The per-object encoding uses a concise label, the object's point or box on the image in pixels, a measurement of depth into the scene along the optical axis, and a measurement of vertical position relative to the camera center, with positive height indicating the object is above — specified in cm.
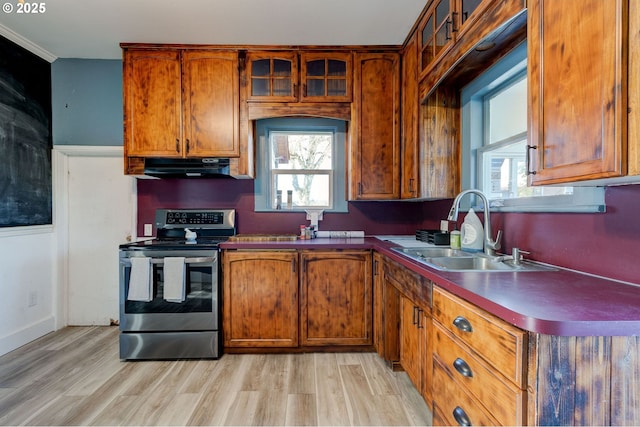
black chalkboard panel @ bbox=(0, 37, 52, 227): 252 +62
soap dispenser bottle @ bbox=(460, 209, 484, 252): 197 -15
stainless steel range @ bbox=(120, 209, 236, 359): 239 -74
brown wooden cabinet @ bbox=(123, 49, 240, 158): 266 +93
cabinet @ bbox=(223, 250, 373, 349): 250 -72
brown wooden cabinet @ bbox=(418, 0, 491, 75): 159 +108
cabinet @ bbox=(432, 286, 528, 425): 88 -53
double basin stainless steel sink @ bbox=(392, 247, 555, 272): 153 -28
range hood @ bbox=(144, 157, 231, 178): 265 +37
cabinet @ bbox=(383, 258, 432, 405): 158 -68
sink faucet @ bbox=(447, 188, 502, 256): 182 -14
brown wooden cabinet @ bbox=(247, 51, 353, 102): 271 +117
